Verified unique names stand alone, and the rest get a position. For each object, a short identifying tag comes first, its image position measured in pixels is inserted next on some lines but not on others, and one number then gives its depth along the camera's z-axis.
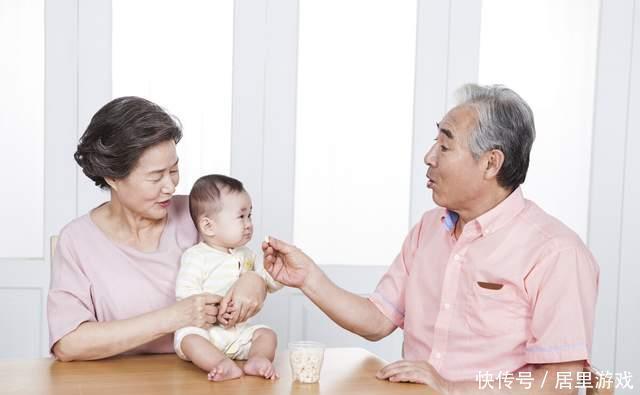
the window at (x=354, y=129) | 3.63
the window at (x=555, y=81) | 3.73
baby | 1.98
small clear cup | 1.79
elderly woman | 2.10
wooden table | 1.75
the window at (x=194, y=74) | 3.54
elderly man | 2.00
